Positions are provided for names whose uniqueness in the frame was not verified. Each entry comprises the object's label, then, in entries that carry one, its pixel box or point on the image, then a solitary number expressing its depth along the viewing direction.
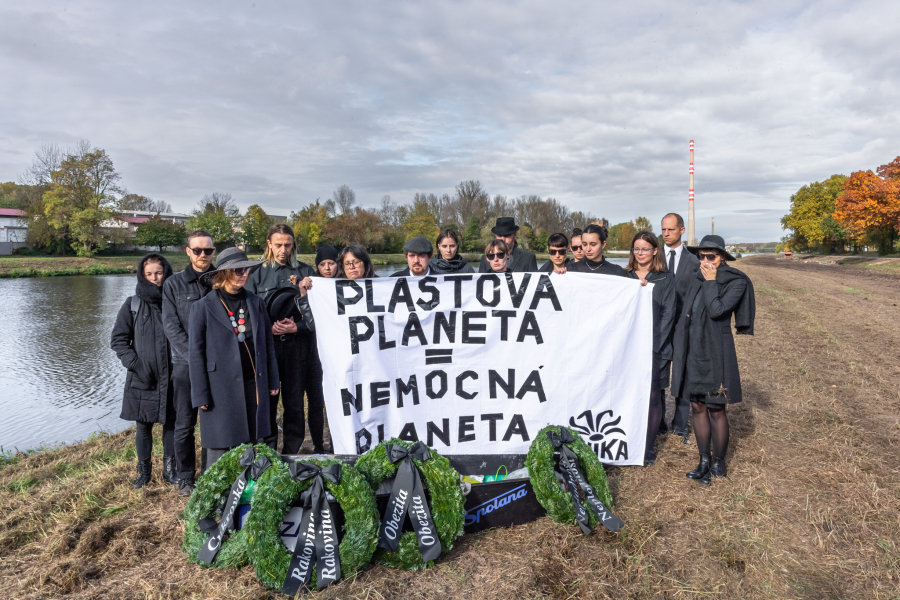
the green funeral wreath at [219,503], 3.09
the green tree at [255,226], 66.38
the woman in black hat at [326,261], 4.79
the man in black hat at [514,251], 6.16
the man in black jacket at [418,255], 4.81
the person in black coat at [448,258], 5.28
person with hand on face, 3.96
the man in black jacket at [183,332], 4.07
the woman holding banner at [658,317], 4.60
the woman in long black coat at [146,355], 4.29
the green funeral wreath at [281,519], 2.89
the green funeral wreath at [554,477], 3.45
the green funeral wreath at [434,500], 3.09
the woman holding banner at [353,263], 4.66
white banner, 4.22
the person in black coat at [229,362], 3.78
